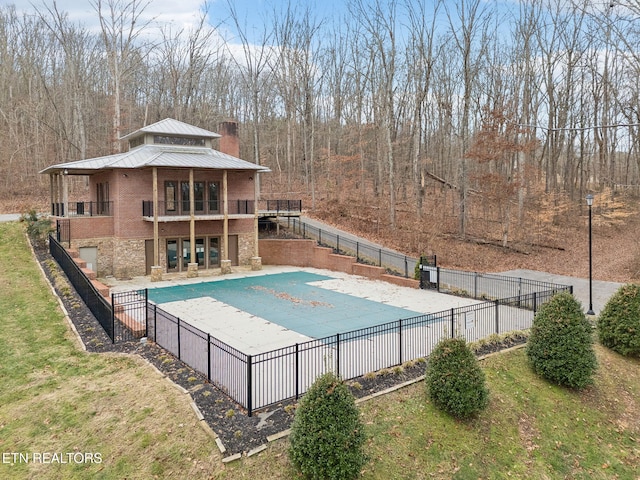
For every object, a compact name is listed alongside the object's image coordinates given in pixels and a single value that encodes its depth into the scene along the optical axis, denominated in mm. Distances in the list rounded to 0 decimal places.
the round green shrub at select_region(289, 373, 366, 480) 5742
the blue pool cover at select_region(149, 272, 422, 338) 13266
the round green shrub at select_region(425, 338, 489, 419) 7621
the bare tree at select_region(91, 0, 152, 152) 28047
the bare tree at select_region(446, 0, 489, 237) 26295
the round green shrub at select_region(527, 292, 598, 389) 9242
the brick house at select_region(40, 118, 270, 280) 19766
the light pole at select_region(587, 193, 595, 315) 14203
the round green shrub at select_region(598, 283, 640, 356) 11141
